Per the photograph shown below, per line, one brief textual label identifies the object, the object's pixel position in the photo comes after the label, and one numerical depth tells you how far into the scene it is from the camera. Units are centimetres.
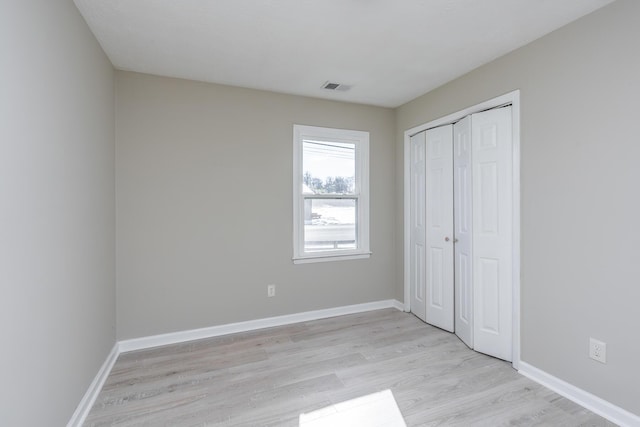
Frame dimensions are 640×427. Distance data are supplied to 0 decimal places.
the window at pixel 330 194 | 356
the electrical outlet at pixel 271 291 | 342
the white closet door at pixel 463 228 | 291
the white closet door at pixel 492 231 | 260
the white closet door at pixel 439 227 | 323
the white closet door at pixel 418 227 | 360
